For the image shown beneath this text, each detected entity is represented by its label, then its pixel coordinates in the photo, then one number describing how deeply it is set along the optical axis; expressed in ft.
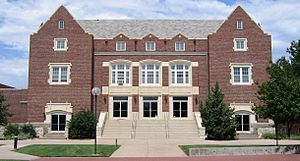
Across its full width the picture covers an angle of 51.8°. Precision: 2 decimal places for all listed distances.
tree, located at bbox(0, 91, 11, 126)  91.64
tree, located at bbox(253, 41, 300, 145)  56.86
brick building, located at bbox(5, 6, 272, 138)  109.26
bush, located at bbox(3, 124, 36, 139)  100.65
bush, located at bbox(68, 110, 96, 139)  97.39
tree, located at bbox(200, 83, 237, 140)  89.92
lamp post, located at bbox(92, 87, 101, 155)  62.63
